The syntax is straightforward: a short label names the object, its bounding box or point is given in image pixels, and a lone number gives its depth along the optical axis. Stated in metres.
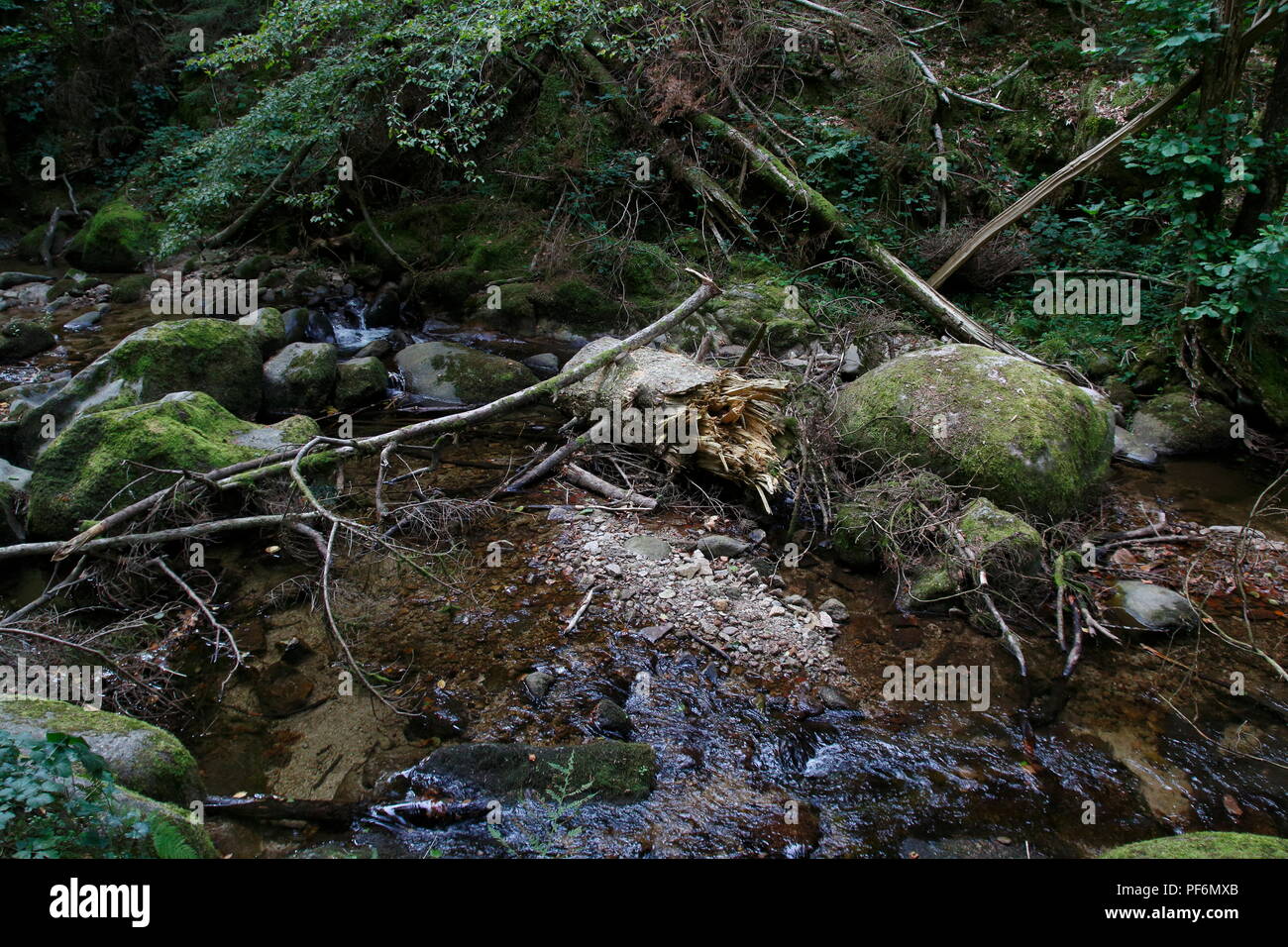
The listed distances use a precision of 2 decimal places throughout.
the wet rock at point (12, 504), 5.19
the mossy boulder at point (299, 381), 7.80
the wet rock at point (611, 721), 3.96
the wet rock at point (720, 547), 5.54
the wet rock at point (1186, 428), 7.34
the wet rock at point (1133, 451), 7.21
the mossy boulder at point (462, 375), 8.44
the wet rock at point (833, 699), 4.20
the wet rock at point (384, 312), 10.68
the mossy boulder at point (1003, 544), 4.89
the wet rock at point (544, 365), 9.15
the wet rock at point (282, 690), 4.14
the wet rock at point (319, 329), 9.65
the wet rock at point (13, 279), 11.23
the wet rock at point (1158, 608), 4.81
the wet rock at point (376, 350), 9.54
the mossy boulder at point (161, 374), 6.48
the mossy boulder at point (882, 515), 5.34
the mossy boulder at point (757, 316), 8.84
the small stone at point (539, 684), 4.19
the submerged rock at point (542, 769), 3.48
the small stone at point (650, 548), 5.48
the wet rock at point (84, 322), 9.95
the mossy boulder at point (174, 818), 2.41
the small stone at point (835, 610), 4.96
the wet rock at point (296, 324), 9.25
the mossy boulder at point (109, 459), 5.17
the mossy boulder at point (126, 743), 2.90
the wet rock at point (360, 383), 8.09
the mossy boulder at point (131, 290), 10.88
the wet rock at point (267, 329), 8.39
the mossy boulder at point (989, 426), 5.57
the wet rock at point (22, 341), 8.94
